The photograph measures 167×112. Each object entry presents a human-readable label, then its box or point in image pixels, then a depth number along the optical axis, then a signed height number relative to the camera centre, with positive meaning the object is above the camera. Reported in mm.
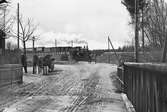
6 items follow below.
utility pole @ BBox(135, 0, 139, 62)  16769 +1249
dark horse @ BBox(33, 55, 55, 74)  27266 -1053
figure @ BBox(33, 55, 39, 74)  27047 -955
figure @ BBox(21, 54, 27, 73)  26453 -792
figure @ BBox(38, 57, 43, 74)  27675 -1153
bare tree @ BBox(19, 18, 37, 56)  31122 +2035
